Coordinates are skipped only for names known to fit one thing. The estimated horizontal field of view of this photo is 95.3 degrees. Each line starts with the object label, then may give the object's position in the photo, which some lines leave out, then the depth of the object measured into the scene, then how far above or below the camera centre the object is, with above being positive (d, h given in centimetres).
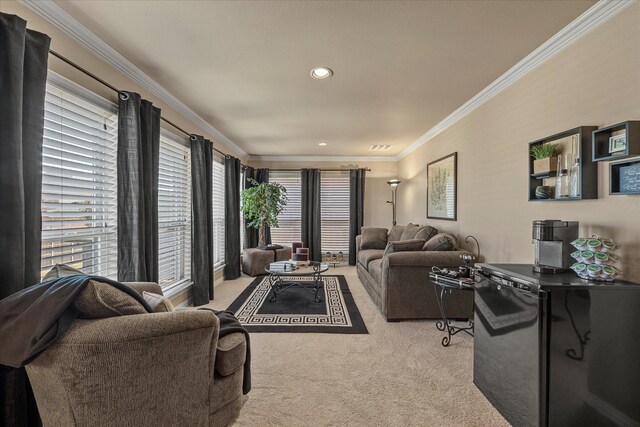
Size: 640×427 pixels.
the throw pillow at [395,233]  510 -38
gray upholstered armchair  117 -68
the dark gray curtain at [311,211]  663 +2
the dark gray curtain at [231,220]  521 -16
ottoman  552 -91
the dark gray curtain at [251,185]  643 +57
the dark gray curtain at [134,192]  240 +17
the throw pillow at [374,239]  537 -50
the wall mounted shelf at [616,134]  157 +42
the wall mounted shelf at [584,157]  187 +36
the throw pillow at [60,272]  157 -34
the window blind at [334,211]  682 +2
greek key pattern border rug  310 -122
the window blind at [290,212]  681 -1
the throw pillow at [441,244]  335 -37
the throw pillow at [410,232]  442 -31
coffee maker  186 -20
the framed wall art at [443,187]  390 +36
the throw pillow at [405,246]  344 -40
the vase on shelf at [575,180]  195 +22
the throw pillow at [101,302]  120 -39
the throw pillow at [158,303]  158 -51
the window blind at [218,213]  503 -3
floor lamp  643 +30
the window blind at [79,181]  191 +22
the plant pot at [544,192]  222 +16
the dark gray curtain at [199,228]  380 -22
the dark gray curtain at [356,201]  663 +25
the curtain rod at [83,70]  185 +99
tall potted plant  577 +15
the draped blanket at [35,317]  112 -42
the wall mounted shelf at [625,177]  159 +20
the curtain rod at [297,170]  672 +97
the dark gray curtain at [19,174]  145 +19
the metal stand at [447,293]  257 -86
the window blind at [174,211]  335 +1
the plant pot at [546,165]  215 +36
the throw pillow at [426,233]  400 -29
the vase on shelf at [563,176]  205 +26
